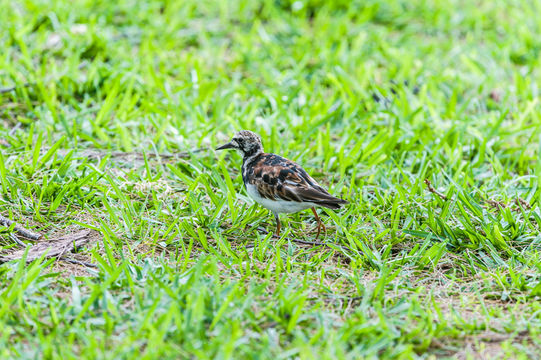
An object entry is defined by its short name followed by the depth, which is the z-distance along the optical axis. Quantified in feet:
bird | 29.55
